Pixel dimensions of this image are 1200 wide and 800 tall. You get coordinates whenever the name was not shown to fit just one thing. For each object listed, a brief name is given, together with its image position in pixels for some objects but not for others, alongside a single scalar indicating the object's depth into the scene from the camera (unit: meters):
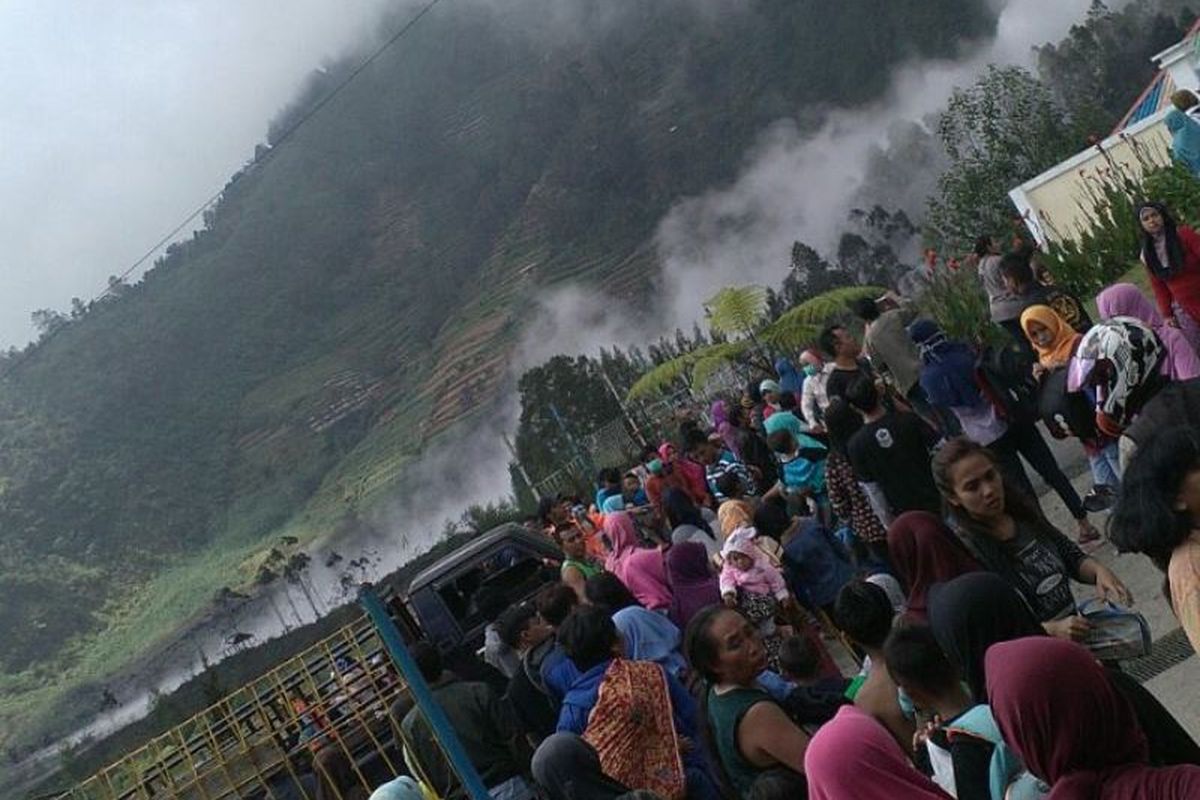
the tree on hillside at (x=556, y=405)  39.28
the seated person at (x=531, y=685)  5.25
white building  16.53
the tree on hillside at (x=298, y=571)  69.31
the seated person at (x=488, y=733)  4.89
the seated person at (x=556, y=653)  4.93
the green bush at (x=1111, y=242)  11.29
